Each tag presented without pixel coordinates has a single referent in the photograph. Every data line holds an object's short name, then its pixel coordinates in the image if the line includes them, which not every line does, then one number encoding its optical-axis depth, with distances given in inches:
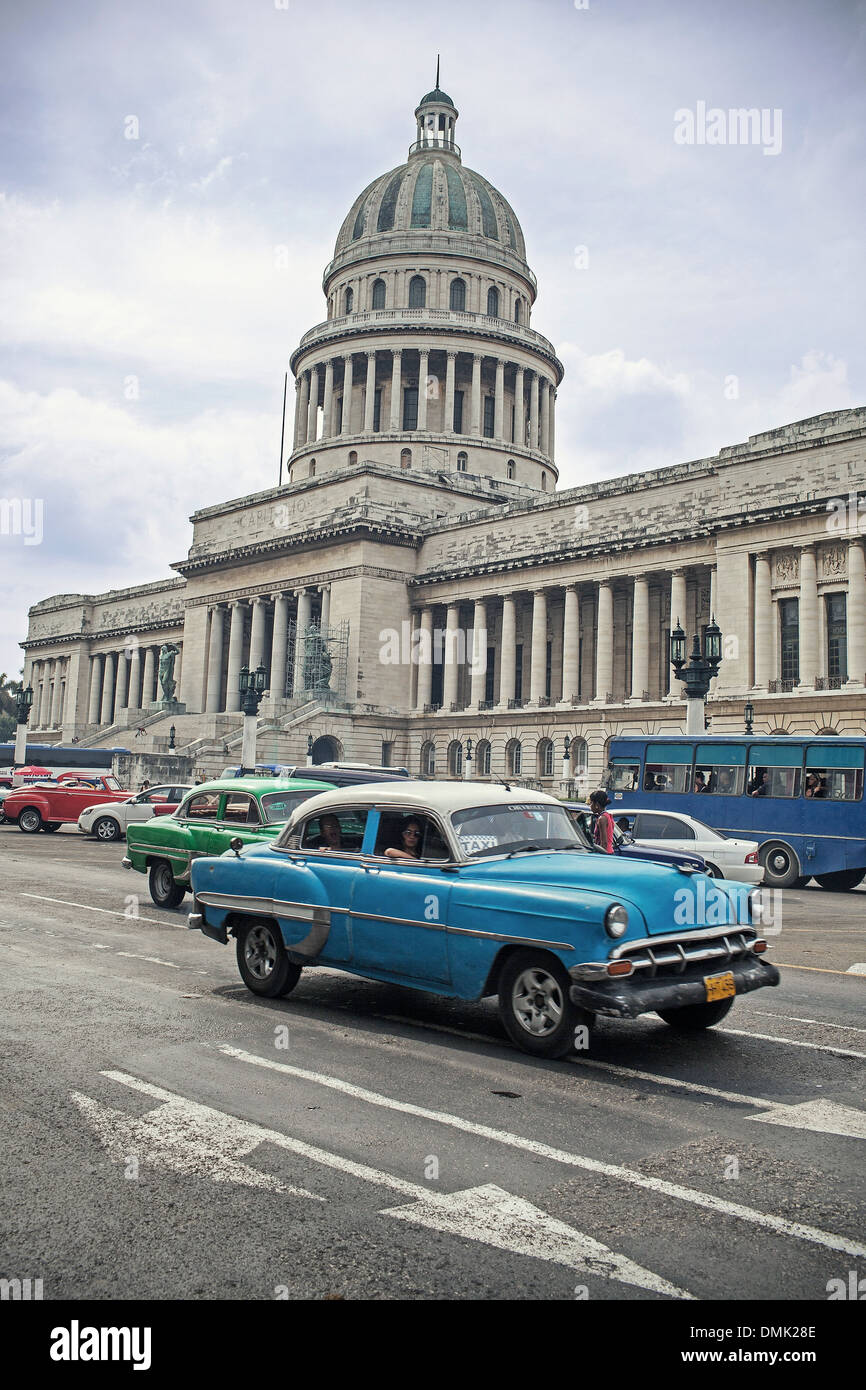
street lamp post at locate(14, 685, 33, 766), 2001.7
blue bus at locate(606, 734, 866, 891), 893.2
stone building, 1715.1
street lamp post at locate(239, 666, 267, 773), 1612.9
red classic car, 1359.5
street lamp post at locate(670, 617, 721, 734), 1125.7
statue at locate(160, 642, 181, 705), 2694.4
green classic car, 562.6
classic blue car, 274.4
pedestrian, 527.0
